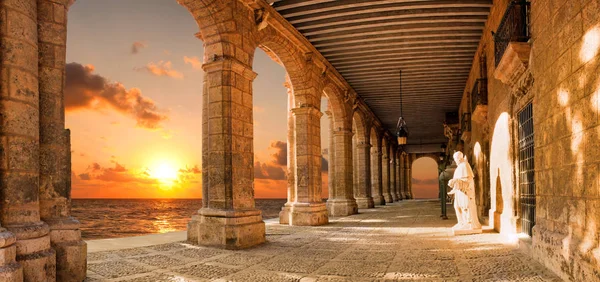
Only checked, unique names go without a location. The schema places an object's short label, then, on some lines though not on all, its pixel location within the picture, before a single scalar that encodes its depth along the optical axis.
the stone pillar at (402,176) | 31.49
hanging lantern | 14.20
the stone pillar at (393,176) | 27.42
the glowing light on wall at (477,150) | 10.85
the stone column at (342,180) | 14.12
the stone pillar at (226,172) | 6.86
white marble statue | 8.15
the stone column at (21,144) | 3.89
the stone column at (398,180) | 28.68
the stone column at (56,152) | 4.38
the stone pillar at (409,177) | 34.88
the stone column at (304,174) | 10.71
